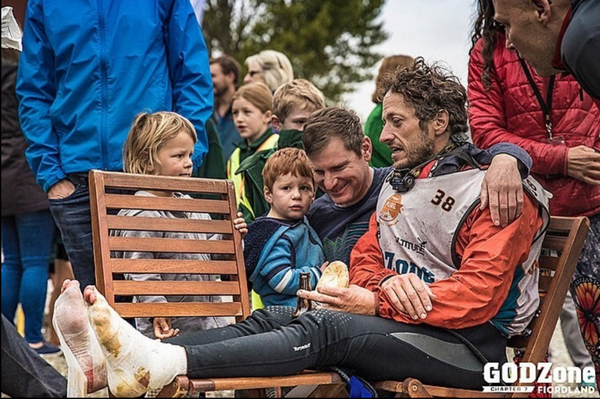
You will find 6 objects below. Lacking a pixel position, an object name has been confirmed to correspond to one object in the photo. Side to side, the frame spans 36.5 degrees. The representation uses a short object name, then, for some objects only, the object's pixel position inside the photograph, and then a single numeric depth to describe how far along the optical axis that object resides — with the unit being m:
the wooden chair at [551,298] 2.86
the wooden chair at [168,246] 3.30
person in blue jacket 3.82
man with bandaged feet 2.69
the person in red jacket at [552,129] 3.31
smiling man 3.64
